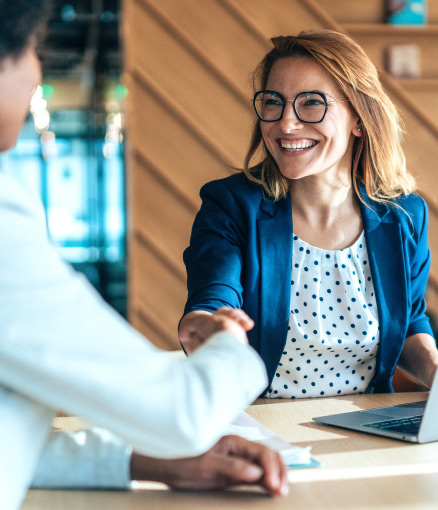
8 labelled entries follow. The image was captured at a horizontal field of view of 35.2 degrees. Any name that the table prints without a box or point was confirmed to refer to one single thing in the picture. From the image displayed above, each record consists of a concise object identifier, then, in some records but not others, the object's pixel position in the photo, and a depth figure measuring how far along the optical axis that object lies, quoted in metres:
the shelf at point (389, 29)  3.71
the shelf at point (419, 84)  3.72
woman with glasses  1.75
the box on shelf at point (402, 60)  3.77
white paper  1.03
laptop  1.15
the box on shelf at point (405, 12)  3.75
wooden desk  0.90
